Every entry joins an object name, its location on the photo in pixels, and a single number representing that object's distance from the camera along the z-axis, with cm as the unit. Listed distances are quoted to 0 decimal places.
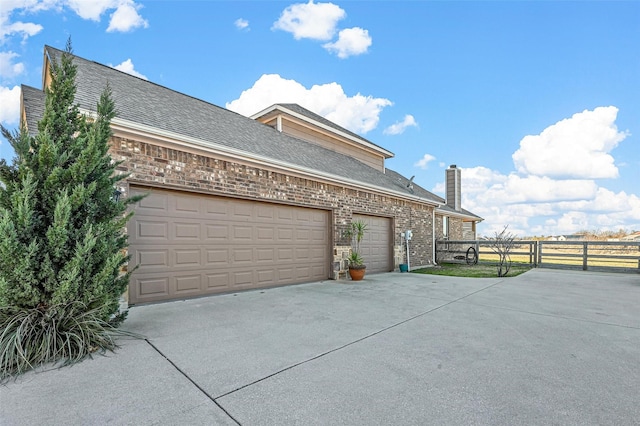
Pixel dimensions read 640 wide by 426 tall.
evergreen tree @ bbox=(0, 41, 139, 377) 300
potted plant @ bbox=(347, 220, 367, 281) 875
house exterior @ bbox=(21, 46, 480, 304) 541
